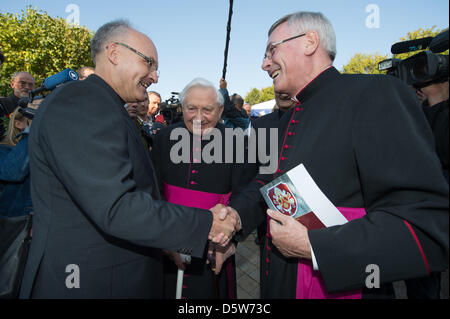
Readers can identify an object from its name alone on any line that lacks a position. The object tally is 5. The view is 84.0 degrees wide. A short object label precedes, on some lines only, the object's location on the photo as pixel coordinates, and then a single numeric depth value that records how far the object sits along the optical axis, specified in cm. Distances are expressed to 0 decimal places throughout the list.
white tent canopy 2325
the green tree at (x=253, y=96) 9480
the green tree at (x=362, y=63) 4303
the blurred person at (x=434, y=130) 122
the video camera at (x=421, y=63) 113
